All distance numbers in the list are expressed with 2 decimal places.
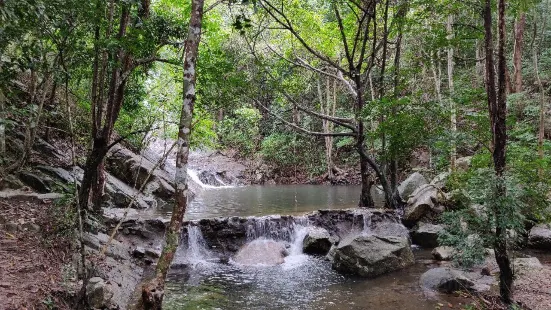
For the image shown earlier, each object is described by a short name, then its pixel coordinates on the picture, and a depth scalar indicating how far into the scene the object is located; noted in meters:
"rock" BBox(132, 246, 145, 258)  9.23
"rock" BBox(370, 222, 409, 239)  12.06
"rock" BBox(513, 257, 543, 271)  7.66
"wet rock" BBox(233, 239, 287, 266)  10.16
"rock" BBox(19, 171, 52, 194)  8.70
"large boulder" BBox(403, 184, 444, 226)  12.22
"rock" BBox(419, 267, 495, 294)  7.35
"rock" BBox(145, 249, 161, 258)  9.44
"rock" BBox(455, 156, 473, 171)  16.32
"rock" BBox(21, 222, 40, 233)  6.53
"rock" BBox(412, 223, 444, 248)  11.38
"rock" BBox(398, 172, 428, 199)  15.78
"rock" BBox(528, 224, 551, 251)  9.98
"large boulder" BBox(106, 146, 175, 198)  15.41
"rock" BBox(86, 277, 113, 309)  5.44
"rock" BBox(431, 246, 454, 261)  9.73
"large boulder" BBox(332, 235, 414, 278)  8.87
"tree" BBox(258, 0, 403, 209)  12.29
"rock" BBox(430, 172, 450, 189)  13.35
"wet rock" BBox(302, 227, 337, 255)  10.96
